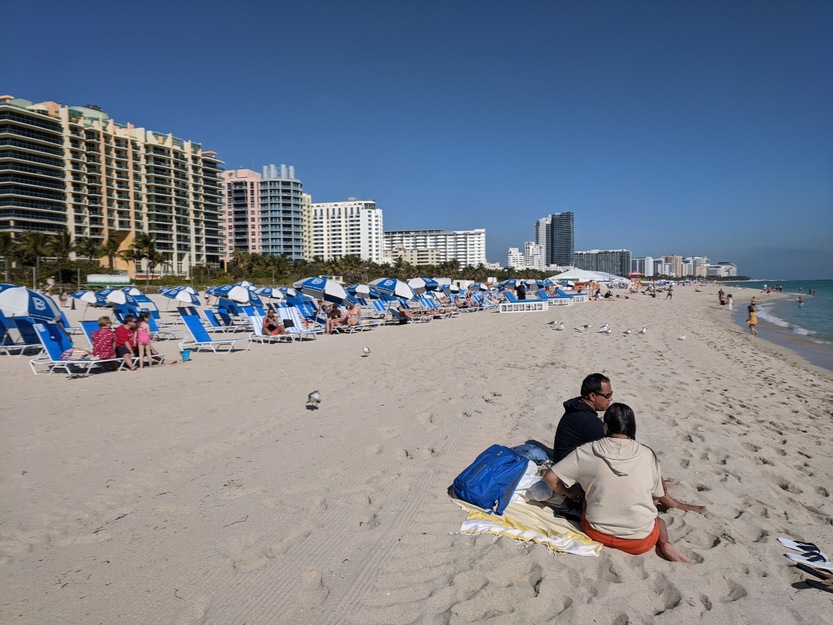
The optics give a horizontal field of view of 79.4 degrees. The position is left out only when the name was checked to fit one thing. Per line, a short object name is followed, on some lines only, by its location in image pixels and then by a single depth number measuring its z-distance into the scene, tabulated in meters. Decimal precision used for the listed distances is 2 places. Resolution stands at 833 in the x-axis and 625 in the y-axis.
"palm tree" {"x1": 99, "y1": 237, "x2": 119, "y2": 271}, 55.06
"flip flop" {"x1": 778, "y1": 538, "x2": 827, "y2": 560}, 2.69
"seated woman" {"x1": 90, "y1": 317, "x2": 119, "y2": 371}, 7.68
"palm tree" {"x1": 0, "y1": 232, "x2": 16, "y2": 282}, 43.47
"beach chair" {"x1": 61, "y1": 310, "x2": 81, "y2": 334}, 13.27
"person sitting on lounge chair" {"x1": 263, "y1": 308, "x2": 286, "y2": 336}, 11.61
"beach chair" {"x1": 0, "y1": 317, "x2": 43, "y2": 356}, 9.69
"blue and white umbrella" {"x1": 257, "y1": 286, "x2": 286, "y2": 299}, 20.10
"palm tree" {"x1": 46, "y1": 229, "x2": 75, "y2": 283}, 47.06
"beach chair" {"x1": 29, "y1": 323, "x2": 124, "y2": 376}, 7.48
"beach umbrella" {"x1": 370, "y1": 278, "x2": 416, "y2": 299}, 16.47
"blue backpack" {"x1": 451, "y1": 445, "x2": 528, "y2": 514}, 3.12
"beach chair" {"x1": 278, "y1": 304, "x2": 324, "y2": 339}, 12.22
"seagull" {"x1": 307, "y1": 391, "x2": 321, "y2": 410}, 5.44
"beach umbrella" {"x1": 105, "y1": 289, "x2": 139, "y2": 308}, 16.12
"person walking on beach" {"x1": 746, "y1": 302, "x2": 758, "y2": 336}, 16.59
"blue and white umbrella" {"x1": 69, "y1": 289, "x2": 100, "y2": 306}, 19.12
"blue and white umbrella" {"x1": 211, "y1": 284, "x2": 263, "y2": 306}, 13.17
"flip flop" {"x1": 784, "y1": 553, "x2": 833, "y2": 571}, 2.53
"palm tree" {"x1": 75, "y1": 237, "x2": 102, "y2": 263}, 52.50
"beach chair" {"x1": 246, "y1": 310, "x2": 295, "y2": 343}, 11.34
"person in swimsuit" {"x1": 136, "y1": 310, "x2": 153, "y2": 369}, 7.99
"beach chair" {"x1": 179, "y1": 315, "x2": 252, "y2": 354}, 9.71
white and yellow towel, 2.71
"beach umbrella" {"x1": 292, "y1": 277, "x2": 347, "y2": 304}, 14.01
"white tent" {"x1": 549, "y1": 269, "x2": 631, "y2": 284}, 30.66
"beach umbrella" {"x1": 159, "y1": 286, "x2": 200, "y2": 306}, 16.30
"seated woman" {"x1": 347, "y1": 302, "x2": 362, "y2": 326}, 14.19
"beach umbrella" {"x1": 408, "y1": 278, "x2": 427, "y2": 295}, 21.58
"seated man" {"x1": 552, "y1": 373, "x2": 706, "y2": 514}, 3.32
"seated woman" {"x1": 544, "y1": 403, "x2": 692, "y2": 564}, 2.65
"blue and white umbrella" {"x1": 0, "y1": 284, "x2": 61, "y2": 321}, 7.93
